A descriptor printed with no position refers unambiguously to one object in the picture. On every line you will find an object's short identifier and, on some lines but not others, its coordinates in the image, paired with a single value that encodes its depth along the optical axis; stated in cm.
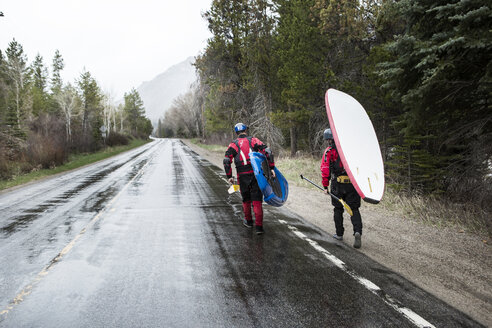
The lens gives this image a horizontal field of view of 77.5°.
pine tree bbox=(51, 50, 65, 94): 6856
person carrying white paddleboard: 509
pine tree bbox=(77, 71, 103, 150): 4531
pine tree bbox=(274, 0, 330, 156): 1365
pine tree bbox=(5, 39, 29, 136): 3269
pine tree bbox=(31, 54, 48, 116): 6348
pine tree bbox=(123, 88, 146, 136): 9106
